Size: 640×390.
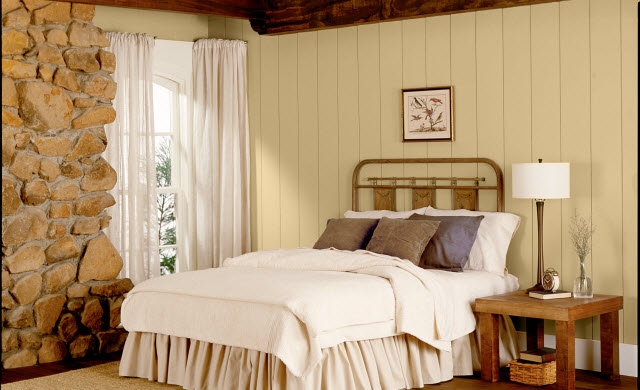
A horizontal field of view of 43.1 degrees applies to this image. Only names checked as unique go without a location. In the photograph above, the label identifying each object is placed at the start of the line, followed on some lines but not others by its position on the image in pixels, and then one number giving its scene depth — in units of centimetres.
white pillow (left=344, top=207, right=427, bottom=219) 570
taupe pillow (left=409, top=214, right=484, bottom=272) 511
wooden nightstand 435
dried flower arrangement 500
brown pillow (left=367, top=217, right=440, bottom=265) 508
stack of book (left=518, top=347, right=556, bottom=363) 470
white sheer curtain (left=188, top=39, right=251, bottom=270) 681
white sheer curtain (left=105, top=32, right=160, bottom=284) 618
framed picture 572
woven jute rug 463
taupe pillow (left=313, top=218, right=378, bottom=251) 541
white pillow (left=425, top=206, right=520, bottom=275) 521
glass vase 473
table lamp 478
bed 404
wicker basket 466
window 676
